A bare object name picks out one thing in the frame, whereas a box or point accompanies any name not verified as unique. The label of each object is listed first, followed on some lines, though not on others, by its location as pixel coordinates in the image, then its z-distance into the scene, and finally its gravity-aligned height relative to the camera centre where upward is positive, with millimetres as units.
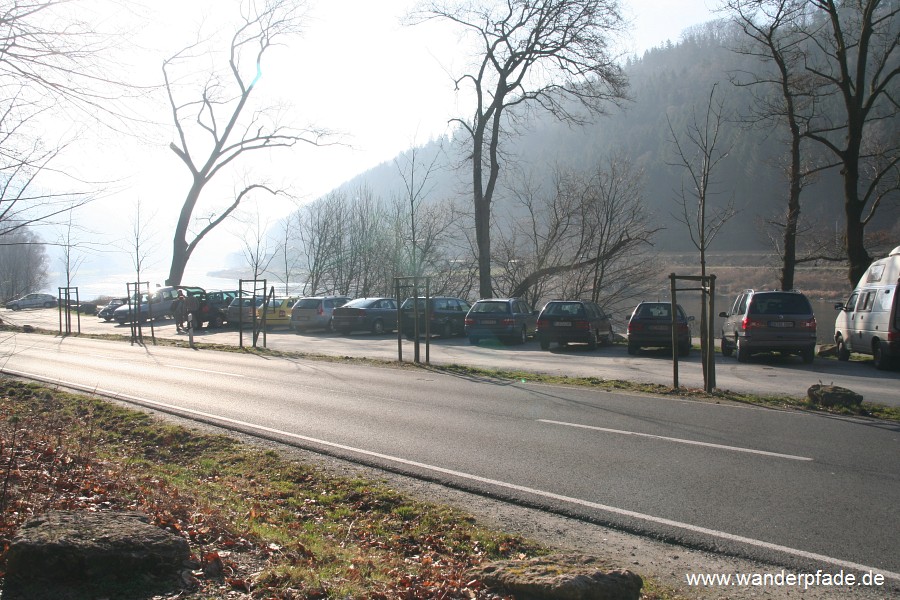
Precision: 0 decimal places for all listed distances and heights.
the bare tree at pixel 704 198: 20188 +3455
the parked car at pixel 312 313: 33375 +19
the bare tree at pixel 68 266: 36497 +2616
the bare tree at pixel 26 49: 5844 +2284
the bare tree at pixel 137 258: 40281 +3276
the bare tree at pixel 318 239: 51781 +5742
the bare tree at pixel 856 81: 23641 +8173
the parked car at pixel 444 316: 28797 -125
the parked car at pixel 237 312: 34344 +85
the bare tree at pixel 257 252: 44062 +4193
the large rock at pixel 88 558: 3752 -1383
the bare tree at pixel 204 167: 39031 +8388
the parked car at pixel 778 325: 17812 -334
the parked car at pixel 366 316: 31031 -122
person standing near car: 32559 +135
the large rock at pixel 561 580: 3811 -1527
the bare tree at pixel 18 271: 55531 +3824
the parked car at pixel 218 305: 36719 +473
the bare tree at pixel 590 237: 35438 +4038
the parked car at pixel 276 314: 35656 -22
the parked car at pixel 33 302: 63738 +1278
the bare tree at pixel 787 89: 24750 +8264
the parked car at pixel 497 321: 25172 -295
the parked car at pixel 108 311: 46341 +211
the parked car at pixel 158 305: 40250 +526
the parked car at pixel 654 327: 20641 -440
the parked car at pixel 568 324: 22500 -369
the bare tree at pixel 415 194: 38050 +6936
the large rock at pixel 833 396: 10508 -1297
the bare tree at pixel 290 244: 49094 +5340
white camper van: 16469 -131
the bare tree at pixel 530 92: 29562 +10113
